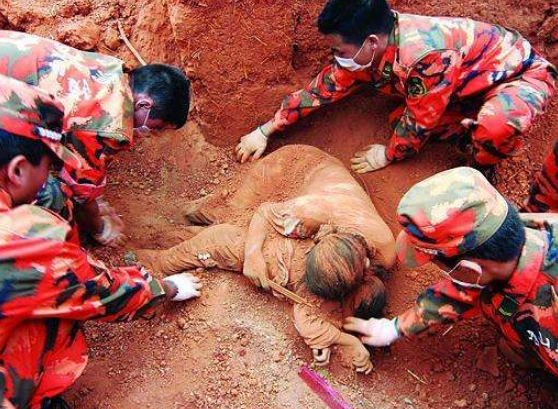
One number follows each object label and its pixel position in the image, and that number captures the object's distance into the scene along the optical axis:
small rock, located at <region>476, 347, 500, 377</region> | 3.41
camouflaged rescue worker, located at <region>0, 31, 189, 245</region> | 3.29
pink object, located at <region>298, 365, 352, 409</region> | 3.16
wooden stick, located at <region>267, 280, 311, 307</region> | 3.39
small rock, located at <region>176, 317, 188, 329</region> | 3.50
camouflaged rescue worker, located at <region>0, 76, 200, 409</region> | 2.33
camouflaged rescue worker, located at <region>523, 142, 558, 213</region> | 3.62
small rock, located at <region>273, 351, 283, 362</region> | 3.35
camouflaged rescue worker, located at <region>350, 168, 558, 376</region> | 2.42
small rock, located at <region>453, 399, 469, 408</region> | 3.28
